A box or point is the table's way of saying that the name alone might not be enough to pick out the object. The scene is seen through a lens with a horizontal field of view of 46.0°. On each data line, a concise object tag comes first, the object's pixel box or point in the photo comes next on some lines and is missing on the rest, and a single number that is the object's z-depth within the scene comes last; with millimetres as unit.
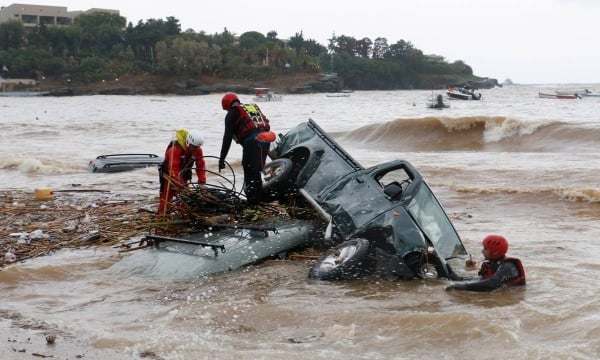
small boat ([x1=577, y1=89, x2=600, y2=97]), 77700
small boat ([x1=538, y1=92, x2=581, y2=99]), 71125
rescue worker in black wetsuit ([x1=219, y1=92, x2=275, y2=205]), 8719
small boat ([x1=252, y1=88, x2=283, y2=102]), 85625
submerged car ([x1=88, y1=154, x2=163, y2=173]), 16750
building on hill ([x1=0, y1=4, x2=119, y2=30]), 155500
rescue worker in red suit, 8602
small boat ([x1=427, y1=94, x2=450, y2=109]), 59153
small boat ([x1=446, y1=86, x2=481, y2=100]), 81438
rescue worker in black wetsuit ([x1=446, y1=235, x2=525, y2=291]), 6469
